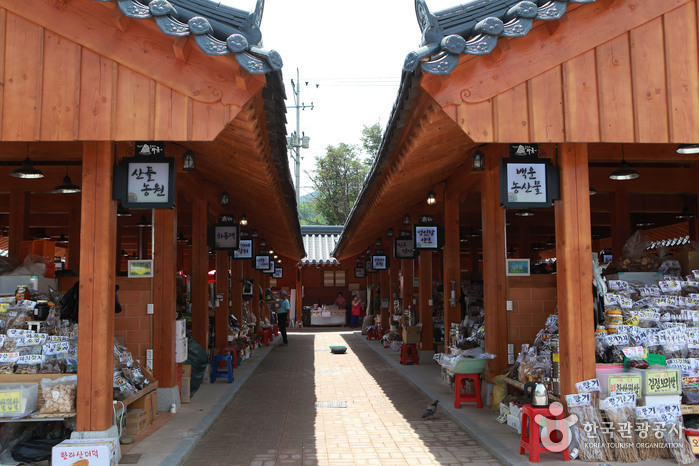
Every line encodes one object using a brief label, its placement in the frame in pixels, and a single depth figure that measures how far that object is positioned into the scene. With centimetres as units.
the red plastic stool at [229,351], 1366
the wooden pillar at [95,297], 616
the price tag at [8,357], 667
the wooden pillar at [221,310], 1397
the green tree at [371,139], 4394
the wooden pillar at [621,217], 1271
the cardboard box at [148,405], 793
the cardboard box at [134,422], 757
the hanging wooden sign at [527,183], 664
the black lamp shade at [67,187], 973
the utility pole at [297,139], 4194
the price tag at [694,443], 627
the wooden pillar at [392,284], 2097
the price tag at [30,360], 670
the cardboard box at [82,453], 566
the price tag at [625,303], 758
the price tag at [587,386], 641
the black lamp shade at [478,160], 876
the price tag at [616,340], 689
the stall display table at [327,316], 3253
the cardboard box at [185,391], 994
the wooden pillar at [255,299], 2163
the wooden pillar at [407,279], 1755
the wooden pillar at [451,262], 1213
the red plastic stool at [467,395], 921
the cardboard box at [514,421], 763
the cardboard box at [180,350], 935
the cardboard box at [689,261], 913
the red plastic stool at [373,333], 2340
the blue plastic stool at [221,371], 1234
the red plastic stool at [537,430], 622
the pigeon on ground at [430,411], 897
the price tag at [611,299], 746
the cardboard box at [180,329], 938
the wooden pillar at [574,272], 648
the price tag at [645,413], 633
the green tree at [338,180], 4378
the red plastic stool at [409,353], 1529
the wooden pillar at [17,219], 1210
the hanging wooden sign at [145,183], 651
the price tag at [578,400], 636
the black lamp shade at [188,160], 826
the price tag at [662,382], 645
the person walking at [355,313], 3188
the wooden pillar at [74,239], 1480
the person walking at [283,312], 2169
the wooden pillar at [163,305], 904
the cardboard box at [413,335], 1582
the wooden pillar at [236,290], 1683
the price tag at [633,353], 670
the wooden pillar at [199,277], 1195
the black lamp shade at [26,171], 855
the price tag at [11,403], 616
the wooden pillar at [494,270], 904
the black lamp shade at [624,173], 901
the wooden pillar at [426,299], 1553
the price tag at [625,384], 639
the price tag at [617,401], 632
